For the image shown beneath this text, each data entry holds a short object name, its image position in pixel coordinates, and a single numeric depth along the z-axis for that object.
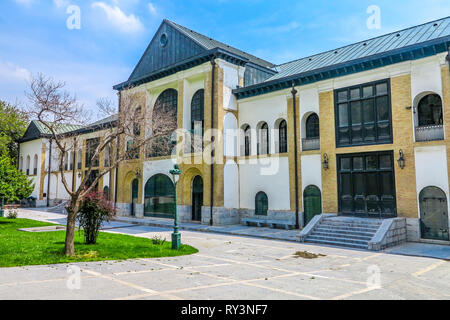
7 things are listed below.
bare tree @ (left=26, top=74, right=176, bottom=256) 10.91
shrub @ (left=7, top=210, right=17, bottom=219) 22.86
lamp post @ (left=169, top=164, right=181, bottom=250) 12.40
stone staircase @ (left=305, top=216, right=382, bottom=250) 14.05
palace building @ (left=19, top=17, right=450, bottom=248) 14.77
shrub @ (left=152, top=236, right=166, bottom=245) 13.53
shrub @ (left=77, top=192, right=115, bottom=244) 12.89
